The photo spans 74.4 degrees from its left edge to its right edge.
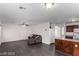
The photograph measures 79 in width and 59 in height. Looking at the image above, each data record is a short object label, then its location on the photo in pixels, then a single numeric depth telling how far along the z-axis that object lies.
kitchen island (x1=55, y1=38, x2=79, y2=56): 3.02
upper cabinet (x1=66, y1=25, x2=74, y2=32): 4.70
